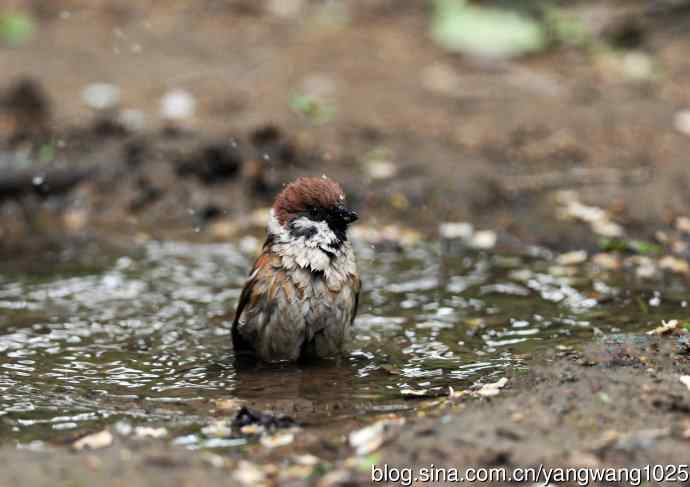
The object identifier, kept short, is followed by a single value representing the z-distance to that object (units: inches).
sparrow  423.8
